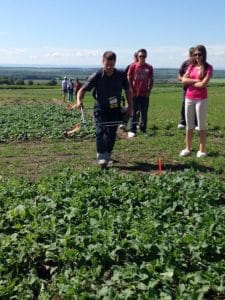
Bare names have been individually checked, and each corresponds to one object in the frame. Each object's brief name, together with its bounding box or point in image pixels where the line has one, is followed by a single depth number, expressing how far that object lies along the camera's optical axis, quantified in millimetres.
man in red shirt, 9174
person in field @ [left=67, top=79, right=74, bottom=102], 25407
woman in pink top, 6909
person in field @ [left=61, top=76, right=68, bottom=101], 26136
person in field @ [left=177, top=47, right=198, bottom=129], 8494
